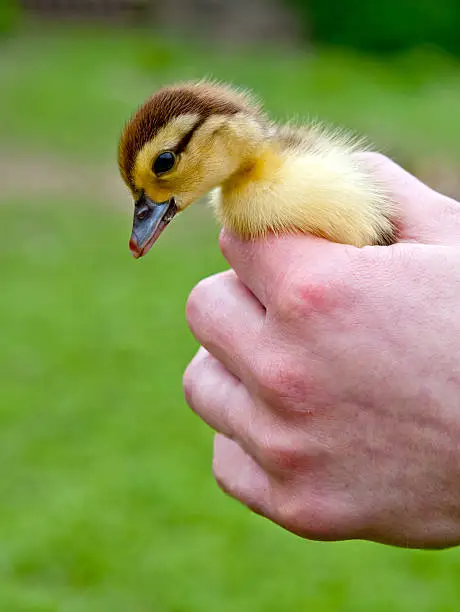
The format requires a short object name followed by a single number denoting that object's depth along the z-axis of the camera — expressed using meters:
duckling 0.46
